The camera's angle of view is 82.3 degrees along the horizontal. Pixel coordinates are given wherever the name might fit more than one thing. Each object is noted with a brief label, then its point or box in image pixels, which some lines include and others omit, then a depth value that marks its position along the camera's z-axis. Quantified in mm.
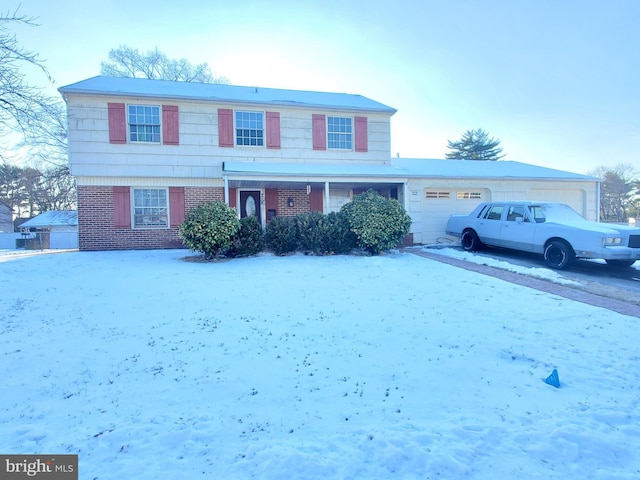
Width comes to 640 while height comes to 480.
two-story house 12875
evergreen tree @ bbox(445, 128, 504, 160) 38281
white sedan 8531
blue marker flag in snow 3479
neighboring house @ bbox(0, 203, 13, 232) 38969
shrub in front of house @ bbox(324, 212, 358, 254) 10859
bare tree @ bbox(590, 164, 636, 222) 39125
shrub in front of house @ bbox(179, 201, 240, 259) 9766
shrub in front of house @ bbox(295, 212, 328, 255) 10758
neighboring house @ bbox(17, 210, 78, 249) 23906
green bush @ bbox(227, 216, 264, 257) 10352
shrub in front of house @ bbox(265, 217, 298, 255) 10672
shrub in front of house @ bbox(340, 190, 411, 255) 10805
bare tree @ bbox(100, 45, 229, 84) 25609
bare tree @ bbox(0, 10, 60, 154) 8430
